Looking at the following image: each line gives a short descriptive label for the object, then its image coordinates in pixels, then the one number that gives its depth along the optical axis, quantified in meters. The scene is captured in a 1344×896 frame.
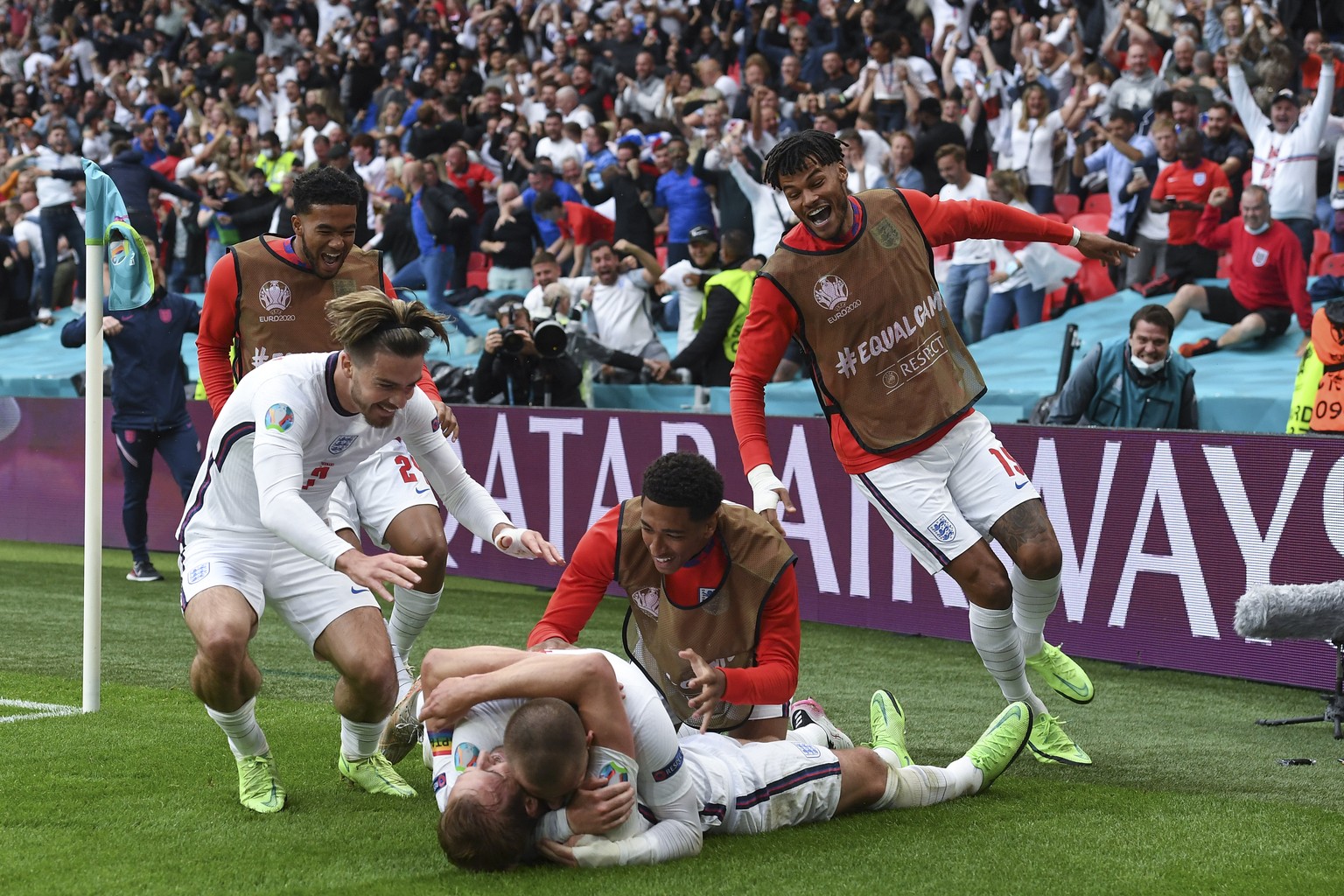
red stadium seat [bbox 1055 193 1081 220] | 12.94
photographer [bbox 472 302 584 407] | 11.16
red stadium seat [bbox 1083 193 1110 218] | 12.72
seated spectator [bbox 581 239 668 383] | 12.49
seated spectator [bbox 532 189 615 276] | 14.23
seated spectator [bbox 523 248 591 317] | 12.52
